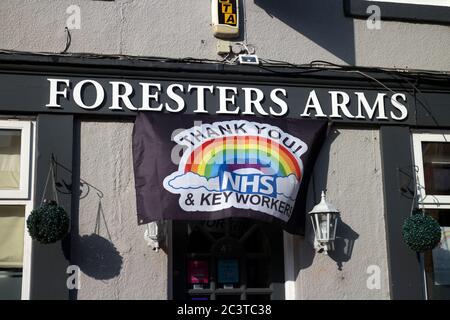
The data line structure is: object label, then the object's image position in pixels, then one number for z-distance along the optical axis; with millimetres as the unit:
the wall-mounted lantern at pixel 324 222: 6547
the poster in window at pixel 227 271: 6875
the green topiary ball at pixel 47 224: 5895
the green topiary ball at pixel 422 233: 6430
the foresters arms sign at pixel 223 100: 6578
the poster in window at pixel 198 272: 6809
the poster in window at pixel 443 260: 6934
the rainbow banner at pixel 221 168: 6305
